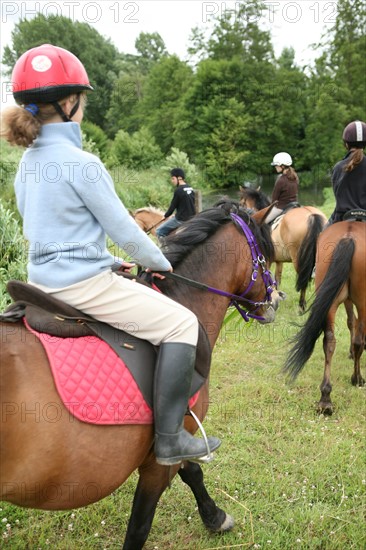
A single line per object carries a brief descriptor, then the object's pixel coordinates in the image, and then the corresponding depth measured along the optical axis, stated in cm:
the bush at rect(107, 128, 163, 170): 2829
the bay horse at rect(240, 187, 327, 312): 730
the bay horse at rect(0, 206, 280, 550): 179
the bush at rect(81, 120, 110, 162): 3152
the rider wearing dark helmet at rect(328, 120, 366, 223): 491
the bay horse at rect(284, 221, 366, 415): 469
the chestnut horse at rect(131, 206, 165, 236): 1177
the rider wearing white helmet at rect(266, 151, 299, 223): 941
